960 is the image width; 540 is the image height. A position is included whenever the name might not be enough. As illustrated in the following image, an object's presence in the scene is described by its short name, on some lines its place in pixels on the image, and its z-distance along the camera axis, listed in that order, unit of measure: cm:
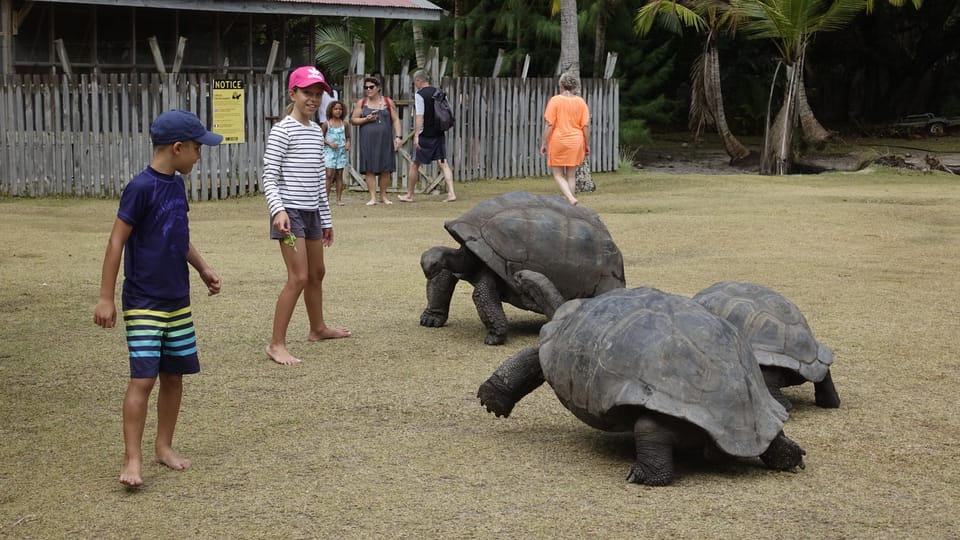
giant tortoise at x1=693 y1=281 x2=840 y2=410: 652
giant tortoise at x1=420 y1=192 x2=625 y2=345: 858
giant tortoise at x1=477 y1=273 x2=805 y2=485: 535
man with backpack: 1864
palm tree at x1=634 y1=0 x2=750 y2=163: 2653
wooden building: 2123
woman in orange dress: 1662
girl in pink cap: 771
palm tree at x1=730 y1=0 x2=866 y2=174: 2398
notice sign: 1900
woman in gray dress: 1831
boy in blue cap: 530
